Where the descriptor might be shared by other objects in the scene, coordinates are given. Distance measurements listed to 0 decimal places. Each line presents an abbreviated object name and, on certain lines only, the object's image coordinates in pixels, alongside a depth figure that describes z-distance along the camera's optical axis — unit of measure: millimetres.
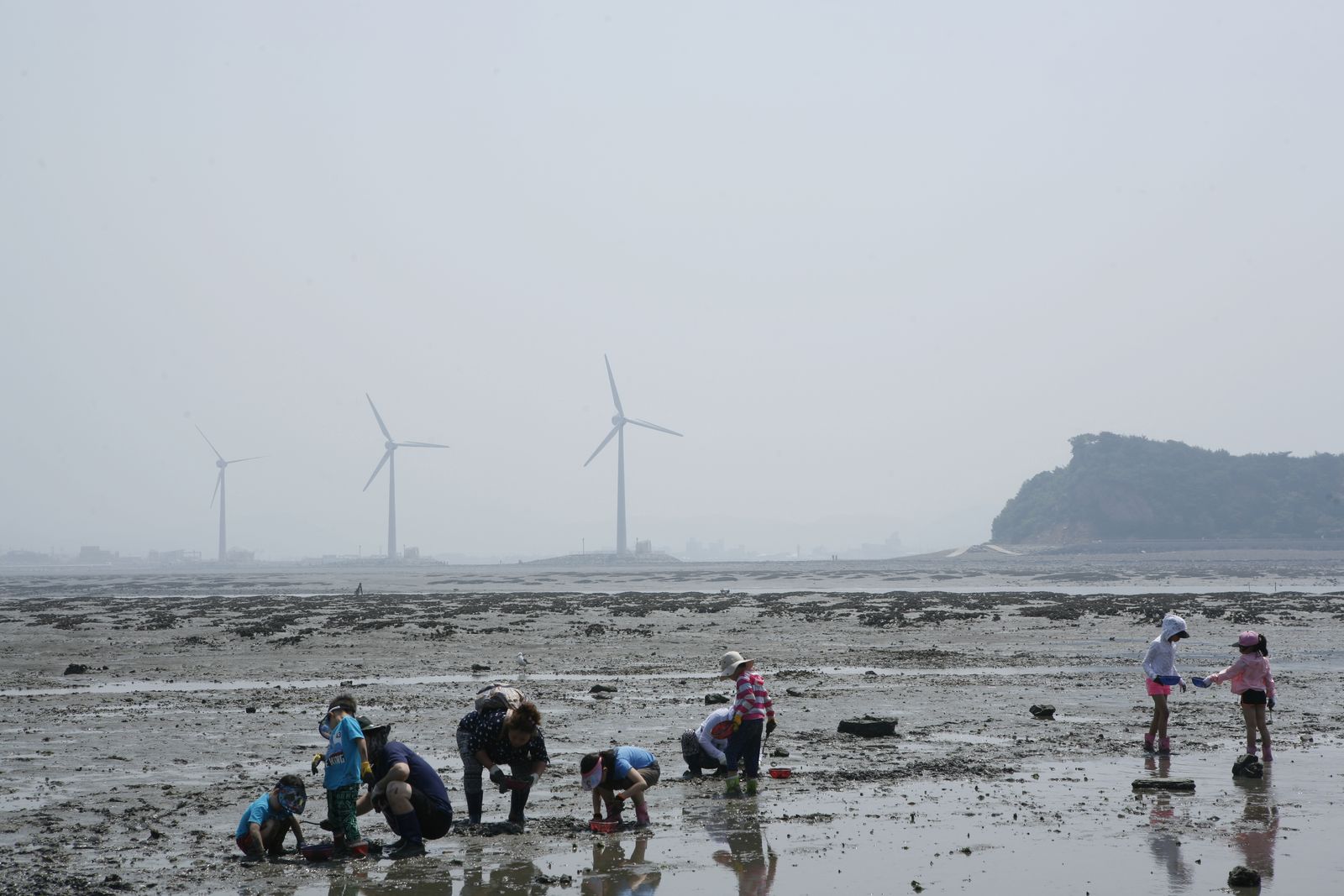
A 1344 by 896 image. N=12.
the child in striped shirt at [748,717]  13461
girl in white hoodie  14594
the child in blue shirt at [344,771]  10414
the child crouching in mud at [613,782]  11344
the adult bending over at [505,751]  11258
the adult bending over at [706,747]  13805
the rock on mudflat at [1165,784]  12273
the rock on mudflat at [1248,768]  12758
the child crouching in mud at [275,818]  10250
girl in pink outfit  14188
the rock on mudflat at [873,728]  16359
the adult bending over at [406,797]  10438
